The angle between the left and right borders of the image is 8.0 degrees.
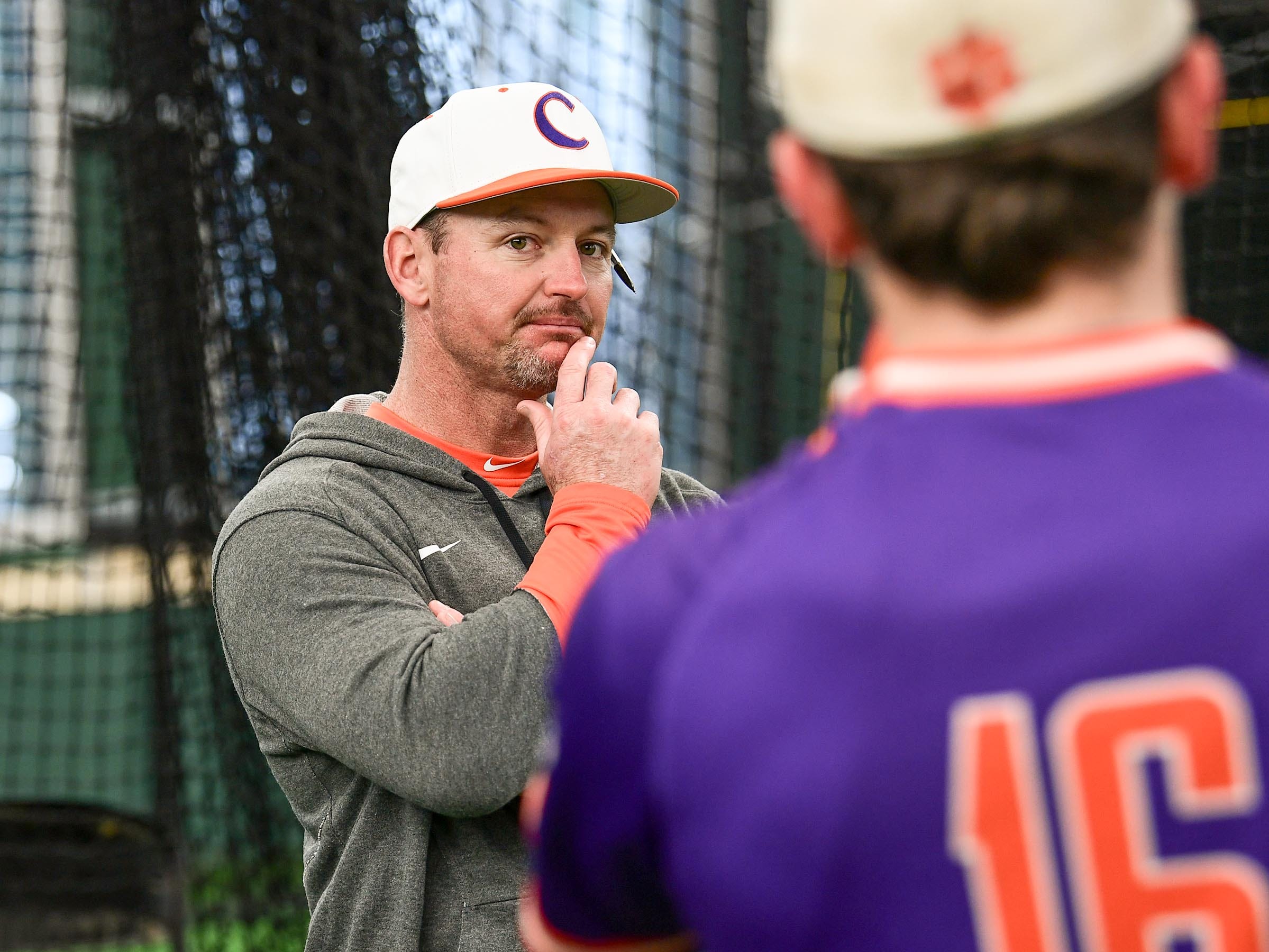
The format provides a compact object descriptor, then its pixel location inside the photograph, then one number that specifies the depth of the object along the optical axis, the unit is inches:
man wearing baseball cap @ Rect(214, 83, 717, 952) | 228.1
